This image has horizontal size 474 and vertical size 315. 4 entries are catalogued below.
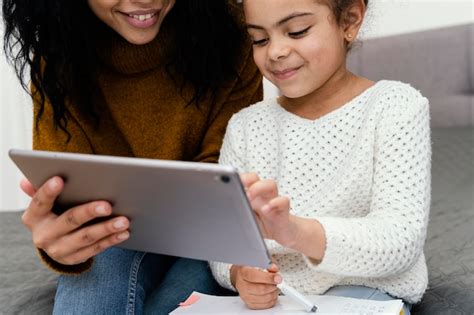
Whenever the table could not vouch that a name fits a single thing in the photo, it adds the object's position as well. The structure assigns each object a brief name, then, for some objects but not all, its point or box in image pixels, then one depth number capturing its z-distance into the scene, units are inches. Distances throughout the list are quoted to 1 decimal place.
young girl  45.6
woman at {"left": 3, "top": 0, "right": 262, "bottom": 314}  55.3
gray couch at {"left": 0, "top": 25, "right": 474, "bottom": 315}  54.1
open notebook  44.2
